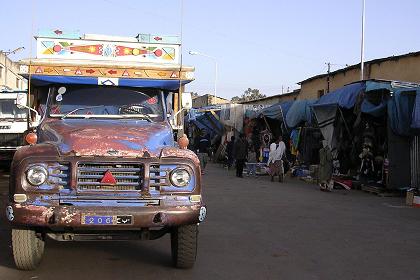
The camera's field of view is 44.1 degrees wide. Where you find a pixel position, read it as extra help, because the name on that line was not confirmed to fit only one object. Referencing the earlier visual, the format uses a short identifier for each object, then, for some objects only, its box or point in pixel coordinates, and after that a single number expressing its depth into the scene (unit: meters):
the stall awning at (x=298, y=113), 20.47
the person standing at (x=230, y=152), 24.36
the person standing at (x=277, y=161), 18.58
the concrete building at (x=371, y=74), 19.33
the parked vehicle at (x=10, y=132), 17.36
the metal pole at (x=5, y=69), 43.69
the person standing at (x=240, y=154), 20.17
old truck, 5.22
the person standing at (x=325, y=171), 15.50
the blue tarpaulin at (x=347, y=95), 15.19
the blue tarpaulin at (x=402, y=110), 13.41
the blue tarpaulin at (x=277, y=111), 22.11
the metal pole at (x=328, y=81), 25.62
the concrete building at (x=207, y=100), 49.45
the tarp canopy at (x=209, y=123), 29.89
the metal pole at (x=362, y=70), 21.83
